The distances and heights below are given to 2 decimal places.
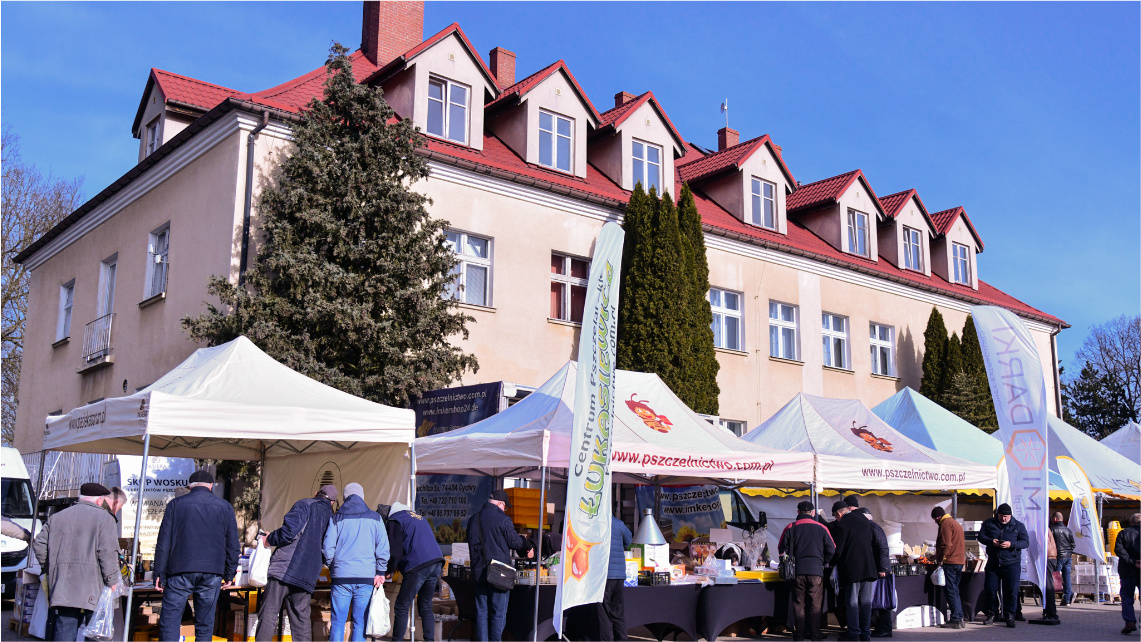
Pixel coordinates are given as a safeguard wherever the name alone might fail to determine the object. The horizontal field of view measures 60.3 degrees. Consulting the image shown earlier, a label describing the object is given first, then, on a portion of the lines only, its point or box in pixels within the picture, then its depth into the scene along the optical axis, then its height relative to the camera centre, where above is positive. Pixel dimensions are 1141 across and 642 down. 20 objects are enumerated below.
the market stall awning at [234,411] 9.29 +0.83
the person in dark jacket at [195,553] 8.16 -0.48
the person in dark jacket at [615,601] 9.81 -1.00
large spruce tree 14.26 +3.39
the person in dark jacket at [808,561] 11.34 -0.66
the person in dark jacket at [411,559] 9.59 -0.59
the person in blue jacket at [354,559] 8.87 -0.55
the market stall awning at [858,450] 13.05 +0.75
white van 15.41 +0.05
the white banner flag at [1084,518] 15.52 -0.19
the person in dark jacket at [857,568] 11.56 -0.75
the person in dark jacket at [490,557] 9.65 -0.56
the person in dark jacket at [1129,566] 12.36 -0.77
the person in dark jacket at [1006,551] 13.14 -0.61
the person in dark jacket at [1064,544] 15.63 -0.60
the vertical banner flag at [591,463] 8.66 +0.32
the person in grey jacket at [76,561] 7.86 -0.54
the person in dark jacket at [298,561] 8.77 -0.57
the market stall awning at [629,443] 10.55 +0.63
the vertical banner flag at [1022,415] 13.22 +1.22
